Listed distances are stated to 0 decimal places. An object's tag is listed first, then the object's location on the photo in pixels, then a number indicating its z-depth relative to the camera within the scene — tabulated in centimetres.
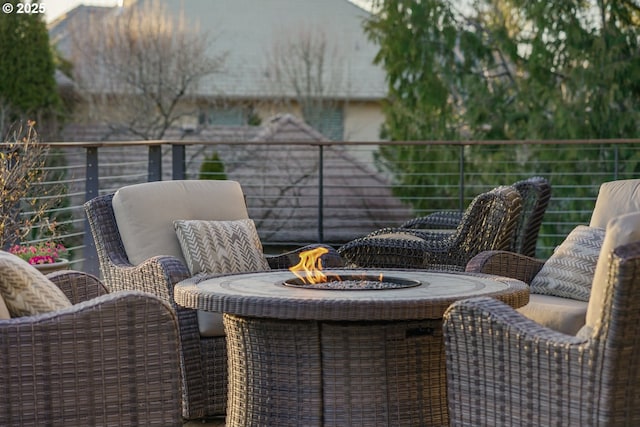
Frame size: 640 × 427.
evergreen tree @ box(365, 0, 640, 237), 1165
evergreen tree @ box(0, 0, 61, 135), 1500
